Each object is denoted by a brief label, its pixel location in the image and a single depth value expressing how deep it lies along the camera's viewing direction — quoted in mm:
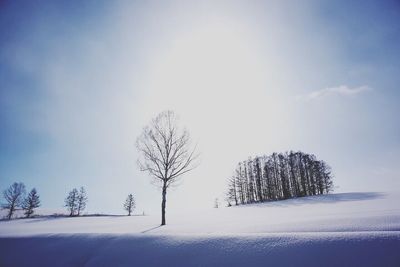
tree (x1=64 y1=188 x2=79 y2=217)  48906
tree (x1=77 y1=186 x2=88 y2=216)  49388
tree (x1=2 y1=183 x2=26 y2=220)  45312
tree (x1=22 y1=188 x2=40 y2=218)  45906
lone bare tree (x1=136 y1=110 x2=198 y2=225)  15078
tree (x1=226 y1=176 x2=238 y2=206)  48938
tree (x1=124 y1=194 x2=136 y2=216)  55938
